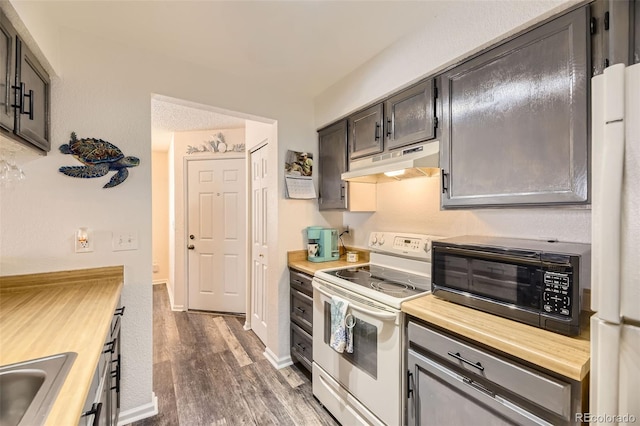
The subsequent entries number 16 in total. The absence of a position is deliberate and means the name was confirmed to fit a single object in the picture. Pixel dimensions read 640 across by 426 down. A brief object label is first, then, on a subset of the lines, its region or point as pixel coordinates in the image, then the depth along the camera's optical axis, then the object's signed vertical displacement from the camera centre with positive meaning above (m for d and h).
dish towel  1.67 -0.71
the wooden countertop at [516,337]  0.86 -0.46
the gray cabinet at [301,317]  2.21 -0.90
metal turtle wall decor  1.64 +0.32
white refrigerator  0.67 -0.09
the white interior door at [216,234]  3.74 -0.31
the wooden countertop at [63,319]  0.73 -0.45
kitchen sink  0.80 -0.50
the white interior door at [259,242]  2.77 -0.33
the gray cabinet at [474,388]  0.89 -0.68
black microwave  0.99 -0.28
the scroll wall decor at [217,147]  3.74 +0.89
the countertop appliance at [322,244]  2.49 -0.30
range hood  1.57 +0.30
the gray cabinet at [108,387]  0.91 -0.73
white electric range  1.45 -0.69
